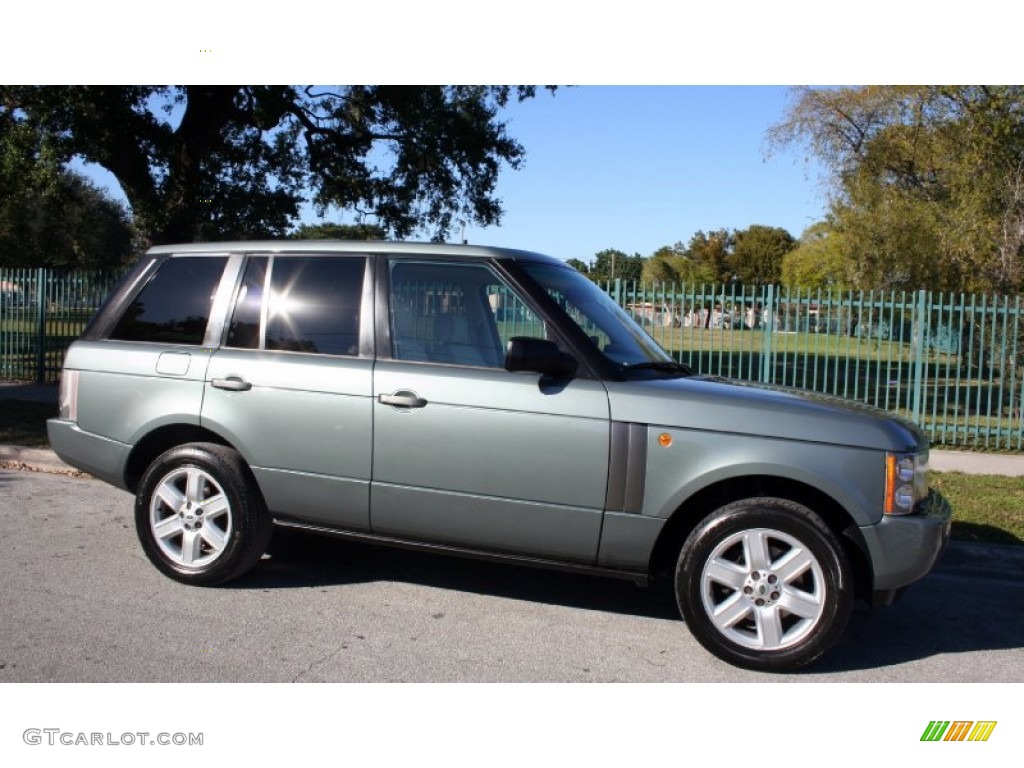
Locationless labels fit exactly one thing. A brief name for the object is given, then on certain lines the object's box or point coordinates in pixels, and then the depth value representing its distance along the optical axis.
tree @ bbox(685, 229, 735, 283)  69.88
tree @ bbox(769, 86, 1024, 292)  18.73
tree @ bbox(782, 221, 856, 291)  39.03
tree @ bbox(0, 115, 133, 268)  13.62
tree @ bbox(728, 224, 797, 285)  72.19
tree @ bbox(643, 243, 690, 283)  65.25
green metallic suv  4.31
